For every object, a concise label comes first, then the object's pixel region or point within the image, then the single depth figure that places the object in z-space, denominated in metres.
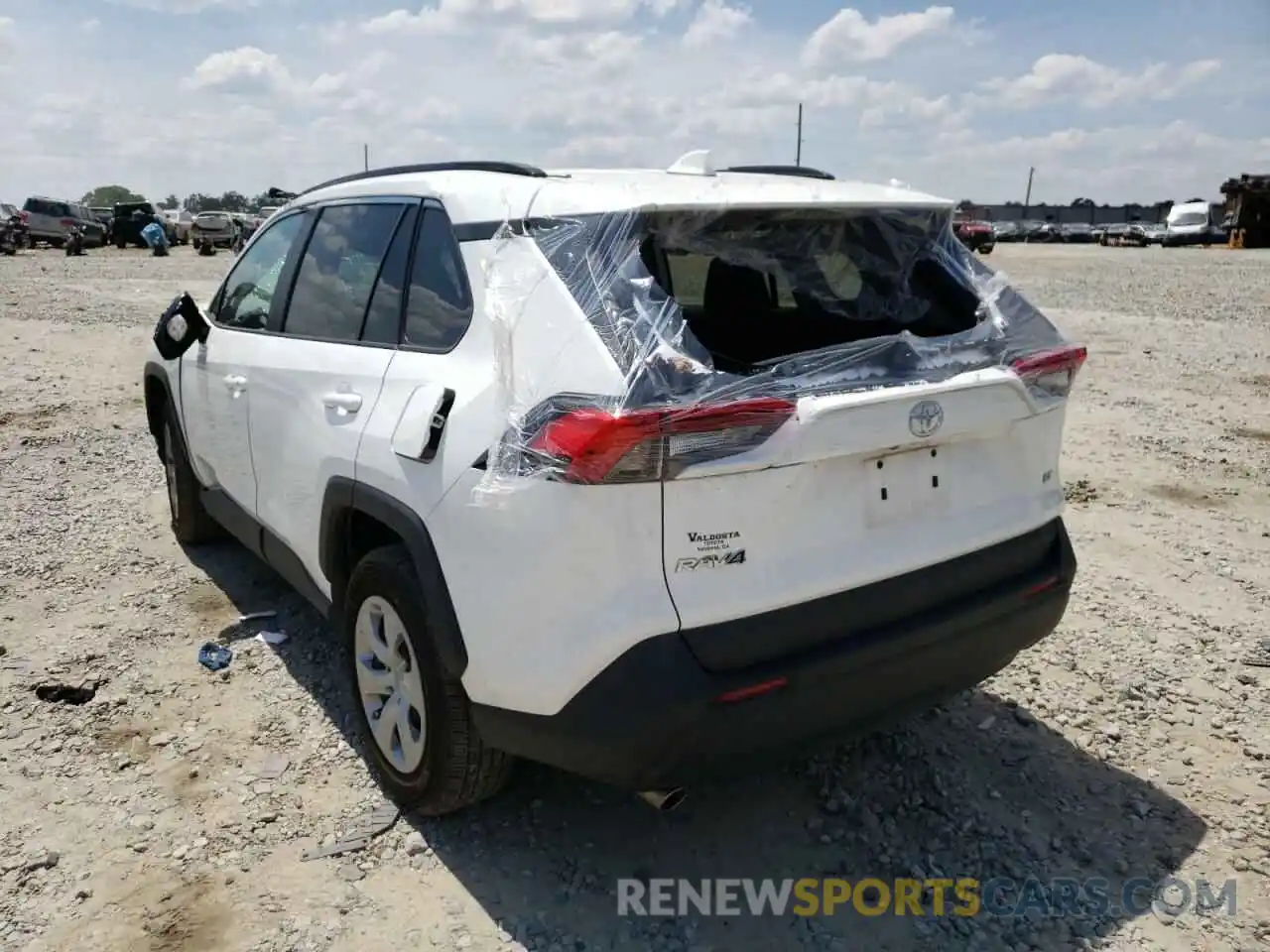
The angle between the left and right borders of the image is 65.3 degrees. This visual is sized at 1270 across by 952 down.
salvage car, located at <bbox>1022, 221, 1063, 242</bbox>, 55.47
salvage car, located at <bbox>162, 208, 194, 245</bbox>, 40.34
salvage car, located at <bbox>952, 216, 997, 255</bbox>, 31.33
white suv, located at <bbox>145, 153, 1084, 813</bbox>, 2.21
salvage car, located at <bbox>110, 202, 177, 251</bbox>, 37.78
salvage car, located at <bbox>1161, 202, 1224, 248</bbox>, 42.97
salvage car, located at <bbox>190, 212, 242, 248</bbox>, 35.09
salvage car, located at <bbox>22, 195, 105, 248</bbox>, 34.06
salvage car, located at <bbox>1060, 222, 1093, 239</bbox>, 55.16
